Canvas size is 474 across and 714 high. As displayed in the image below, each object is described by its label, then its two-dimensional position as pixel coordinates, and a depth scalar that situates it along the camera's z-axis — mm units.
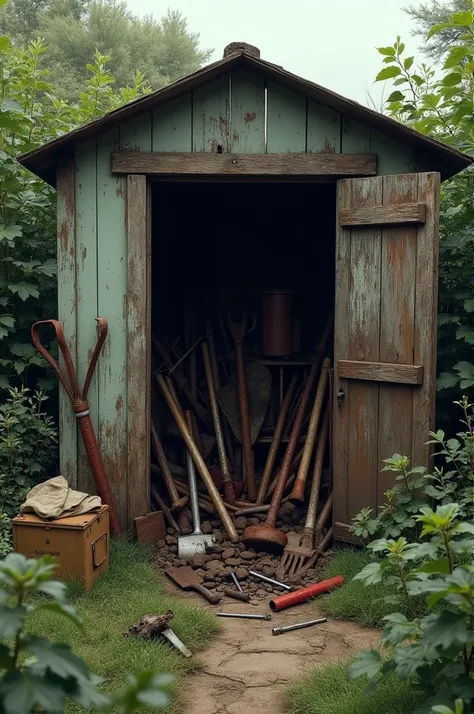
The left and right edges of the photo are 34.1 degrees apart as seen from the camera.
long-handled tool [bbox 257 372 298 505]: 6215
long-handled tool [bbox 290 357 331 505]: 5863
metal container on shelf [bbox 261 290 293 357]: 6895
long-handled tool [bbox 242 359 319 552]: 5344
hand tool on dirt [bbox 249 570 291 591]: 4887
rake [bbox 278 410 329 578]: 5145
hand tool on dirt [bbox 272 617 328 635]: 4219
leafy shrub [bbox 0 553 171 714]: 1415
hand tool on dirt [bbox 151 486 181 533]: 5785
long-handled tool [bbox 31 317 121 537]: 5176
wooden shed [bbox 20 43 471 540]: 4984
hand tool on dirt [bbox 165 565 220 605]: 4723
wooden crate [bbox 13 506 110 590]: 4461
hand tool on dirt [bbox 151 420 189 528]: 5898
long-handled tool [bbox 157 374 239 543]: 5648
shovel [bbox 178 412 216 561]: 5332
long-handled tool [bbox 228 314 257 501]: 6398
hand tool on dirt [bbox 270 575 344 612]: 4570
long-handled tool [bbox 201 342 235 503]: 6234
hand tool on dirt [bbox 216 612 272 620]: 4480
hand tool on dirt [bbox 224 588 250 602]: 4742
